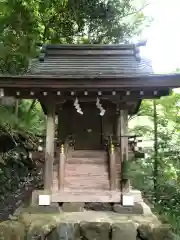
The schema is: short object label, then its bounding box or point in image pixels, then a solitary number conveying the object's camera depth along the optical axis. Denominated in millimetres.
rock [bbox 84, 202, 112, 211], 3308
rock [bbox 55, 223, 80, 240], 2769
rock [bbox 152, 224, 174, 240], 2708
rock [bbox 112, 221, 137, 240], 2747
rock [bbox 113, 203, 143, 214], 3207
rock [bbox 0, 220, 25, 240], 2692
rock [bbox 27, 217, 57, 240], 2744
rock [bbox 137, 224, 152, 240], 2758
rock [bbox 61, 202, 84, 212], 3244
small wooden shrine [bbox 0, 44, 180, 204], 3003
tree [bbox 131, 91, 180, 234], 4940
